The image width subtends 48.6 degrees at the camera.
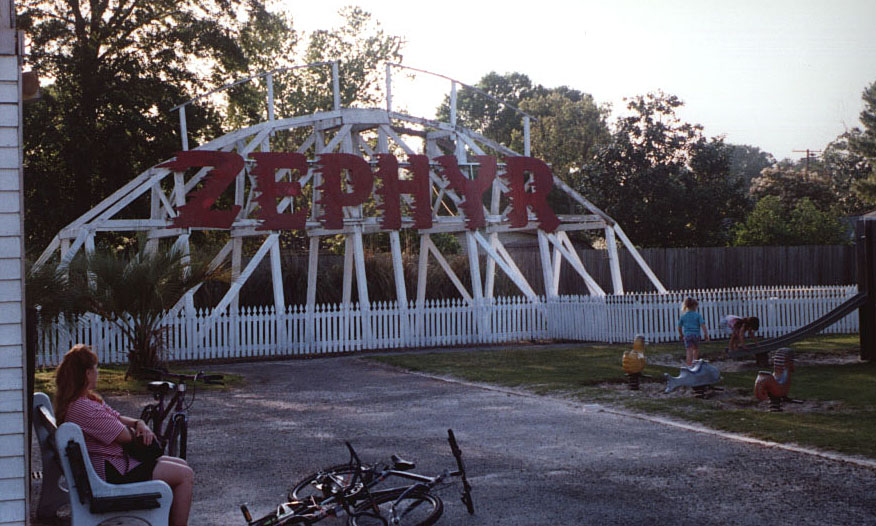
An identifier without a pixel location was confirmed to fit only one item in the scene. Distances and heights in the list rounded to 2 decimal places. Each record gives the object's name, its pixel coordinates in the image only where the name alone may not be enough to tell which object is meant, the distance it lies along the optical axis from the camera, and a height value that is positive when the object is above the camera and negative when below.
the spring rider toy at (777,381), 12.34 -1.30
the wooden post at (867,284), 17.73 -0.13
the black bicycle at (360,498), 6.57 -1.45
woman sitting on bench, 6.11 -0.87
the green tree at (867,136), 61.28 +9.19
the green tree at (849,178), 58.41 +6.54
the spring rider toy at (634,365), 14.59 -1.24
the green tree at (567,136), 61.91 +9.56
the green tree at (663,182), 38.28 +4.03
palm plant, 16.53 +0.16
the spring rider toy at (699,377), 13.61 -1.34
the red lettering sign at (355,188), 21.61 +2.44
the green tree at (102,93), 26.53 +5.68
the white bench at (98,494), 5.81 -1.22
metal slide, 16.97 -0.88
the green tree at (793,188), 57.38 +5.51
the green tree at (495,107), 76.94 +14.53
